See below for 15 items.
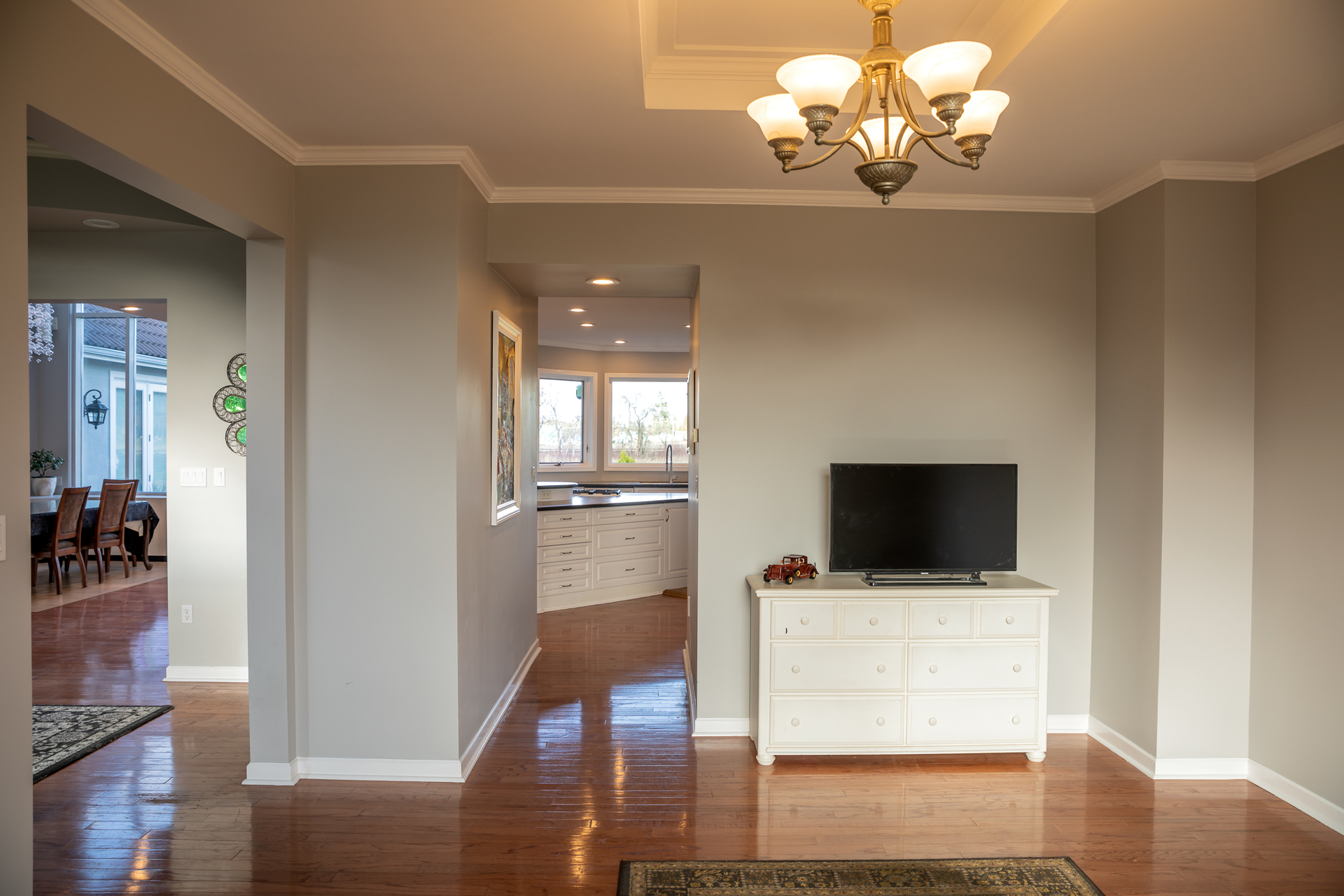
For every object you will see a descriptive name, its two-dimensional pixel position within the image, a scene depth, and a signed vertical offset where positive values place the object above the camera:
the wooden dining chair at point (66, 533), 6.49 -0.90
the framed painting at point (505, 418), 3.67 +0.09
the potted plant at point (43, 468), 7.37 -0.37
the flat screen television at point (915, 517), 3.38 -0.37
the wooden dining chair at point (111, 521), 7.02 -0.85
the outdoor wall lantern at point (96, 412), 8.56 +0.26
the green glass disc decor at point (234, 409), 4.45 +0.15
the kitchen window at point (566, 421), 8.85 +0.19
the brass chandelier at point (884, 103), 1.62 +0.78
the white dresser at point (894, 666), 3.23 -1.01
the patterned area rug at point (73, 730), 3.27 -1.44
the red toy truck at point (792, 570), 3.38 -0.62
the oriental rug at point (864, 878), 2.35 -1.45
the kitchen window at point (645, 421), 9.12 +0.19
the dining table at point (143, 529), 7.59 -1.01
